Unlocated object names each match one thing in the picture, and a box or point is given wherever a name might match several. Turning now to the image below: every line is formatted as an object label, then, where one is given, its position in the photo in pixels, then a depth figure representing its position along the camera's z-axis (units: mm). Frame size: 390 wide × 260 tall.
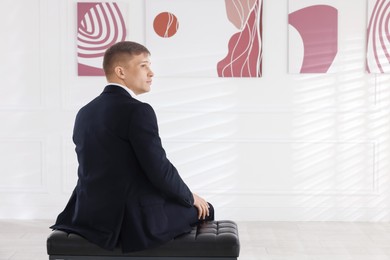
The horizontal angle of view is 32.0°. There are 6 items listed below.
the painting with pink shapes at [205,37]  5145
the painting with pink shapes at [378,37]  5129
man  2582
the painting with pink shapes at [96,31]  5172
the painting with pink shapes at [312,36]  5145
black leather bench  2629
